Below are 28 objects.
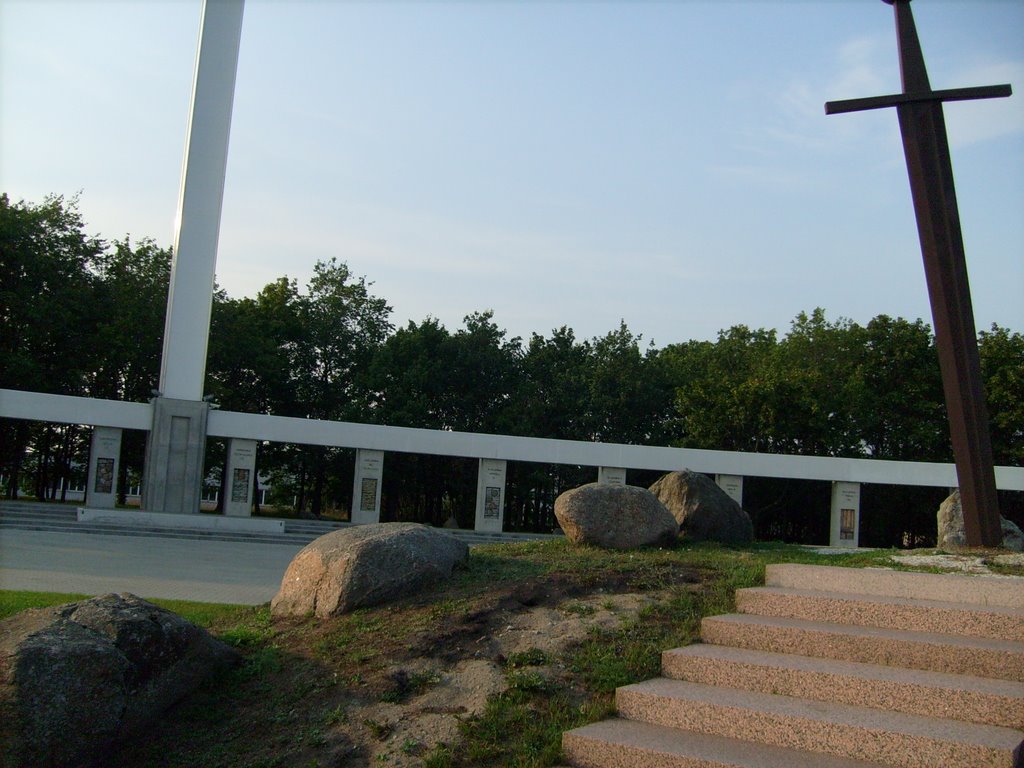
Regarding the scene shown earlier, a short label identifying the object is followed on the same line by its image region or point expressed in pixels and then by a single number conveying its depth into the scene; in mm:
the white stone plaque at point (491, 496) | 30062
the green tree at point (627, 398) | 37844
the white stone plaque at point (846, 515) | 30531
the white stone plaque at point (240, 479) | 28766
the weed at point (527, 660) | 6582
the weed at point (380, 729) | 5930
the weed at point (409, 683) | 6361
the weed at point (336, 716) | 6207
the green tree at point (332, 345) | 39719
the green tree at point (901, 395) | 35031
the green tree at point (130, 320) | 34719
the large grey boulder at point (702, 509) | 12820
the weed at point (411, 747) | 5719
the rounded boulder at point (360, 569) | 7965
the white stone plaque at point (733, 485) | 30328
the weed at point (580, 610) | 7423
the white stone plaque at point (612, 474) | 31078
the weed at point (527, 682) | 6230
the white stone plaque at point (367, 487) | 29438
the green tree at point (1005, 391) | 33281
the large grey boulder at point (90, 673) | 5707
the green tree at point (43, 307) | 31984
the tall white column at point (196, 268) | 27766
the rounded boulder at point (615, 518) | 10500
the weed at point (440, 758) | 5527
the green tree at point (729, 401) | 33906
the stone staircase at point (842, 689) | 5109
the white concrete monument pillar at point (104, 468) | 27328
